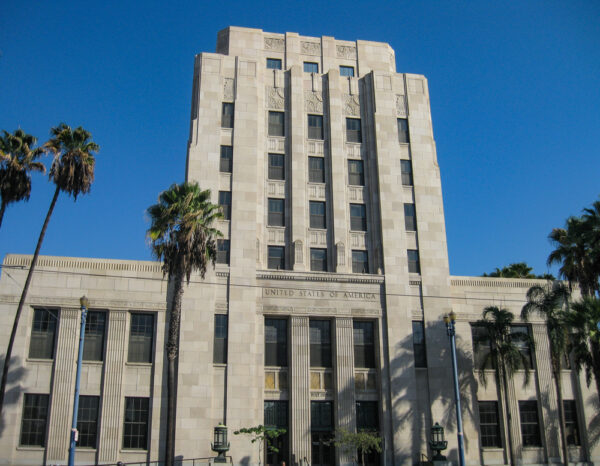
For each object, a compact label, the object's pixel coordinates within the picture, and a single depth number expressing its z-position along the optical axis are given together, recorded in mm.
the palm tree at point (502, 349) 39281
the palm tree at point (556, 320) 38375
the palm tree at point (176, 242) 34438
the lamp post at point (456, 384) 33656
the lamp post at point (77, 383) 29594
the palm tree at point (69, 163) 36219
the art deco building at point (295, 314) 38156
